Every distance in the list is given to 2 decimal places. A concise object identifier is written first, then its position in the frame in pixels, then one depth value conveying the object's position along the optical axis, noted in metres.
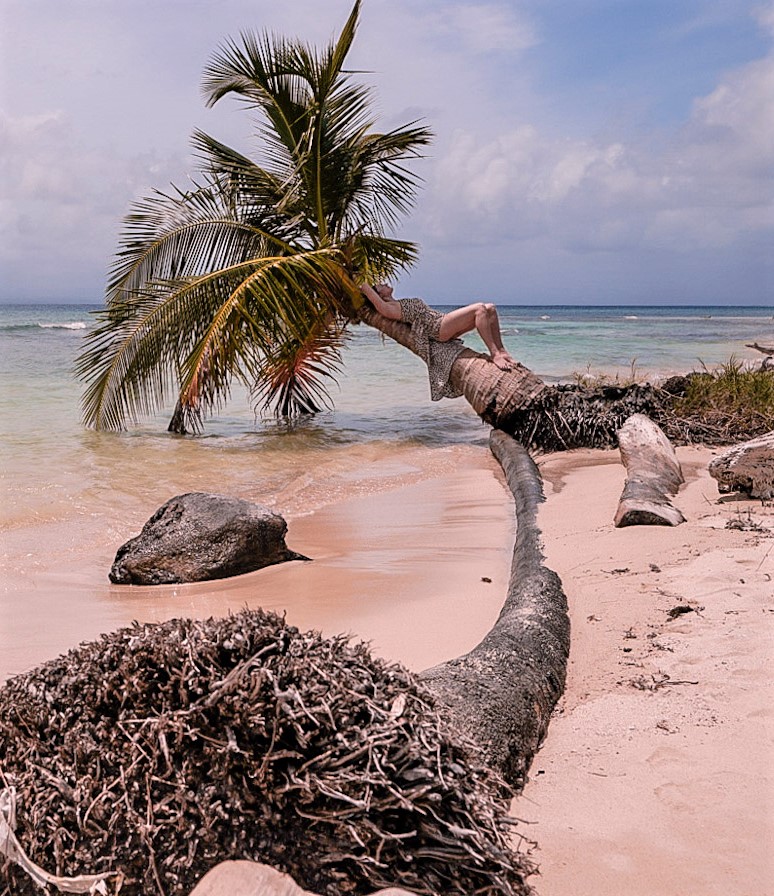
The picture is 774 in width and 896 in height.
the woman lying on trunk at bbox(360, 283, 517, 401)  10.70
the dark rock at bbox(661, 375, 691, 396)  10.32
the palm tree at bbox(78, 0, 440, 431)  10.51
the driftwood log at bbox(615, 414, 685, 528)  5.50
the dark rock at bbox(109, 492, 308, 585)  5.12
